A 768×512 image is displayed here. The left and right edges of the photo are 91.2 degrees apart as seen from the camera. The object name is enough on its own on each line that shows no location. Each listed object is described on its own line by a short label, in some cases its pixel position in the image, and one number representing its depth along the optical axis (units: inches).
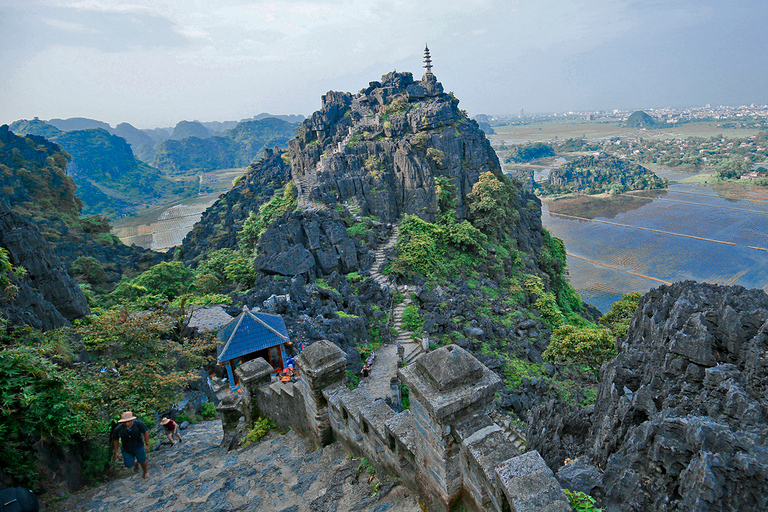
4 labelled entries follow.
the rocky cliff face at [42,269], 633.1
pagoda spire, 1544.0
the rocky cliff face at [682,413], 153.9
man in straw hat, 273.9
